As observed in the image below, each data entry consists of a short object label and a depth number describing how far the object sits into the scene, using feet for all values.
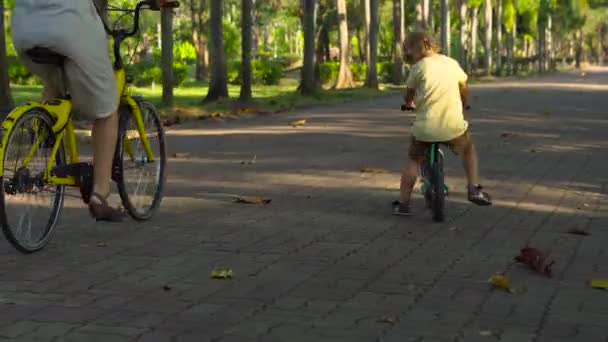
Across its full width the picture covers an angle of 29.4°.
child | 26.73
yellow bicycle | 20.43
